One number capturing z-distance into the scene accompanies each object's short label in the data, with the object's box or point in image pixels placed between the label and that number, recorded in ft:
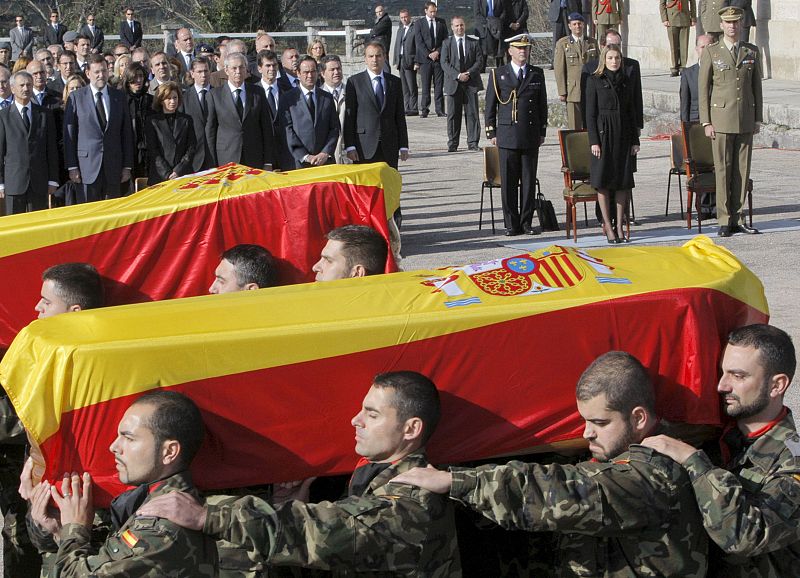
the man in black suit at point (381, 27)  76.89
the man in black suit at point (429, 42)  68.74
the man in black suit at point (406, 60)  70.82
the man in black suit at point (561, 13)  71.41
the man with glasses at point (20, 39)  74.95
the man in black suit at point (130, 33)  75.72
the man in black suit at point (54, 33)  76.59
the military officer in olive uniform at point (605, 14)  68.95
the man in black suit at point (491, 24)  68.69
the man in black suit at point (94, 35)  73.15
